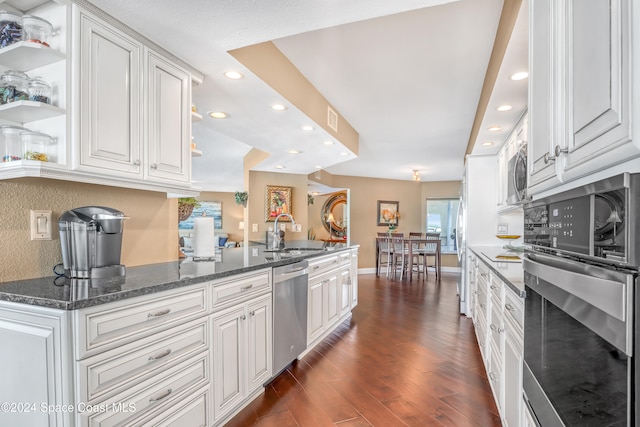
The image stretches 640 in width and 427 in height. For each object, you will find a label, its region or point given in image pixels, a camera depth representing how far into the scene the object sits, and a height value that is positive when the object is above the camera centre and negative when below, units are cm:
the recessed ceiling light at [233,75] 214 +89
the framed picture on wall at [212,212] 1091 +0
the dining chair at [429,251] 729 -88
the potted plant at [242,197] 520 +23
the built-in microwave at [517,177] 258 +29
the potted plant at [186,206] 306 +6
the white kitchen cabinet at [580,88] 64 +30
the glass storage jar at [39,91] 142 +52
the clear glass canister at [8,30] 144 +78
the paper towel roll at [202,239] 235 -19
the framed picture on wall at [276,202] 547 +17
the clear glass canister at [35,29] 142 +78
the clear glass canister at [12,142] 144 +31
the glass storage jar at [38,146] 140 +28
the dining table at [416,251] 697 -84
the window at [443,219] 879 -18
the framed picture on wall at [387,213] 850 -2
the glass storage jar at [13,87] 143 +54
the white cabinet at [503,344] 144 -71
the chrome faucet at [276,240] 339 -28
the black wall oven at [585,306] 61 -22
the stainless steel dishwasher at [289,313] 242 -78
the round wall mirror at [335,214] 882 -5
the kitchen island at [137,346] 114 -55
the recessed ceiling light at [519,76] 203 +84
